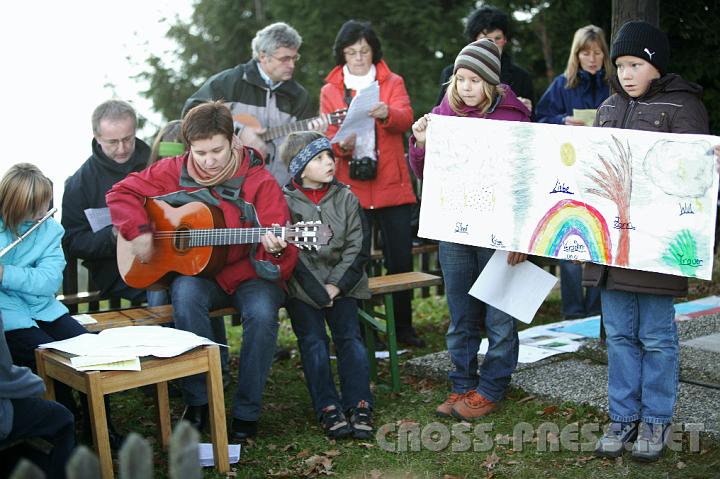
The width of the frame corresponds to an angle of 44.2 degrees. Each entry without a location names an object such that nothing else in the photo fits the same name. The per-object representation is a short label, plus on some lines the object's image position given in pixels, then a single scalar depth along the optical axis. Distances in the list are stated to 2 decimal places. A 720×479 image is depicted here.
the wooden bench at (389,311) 5.87
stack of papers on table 4.05
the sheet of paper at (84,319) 5.15
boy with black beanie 4.22
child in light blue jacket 4.55
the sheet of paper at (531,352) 6.01
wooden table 3.98
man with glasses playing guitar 6.39
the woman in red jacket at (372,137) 6.49
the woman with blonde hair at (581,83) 6.98
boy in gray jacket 5.18
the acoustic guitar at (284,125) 6.40
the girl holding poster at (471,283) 4.86
